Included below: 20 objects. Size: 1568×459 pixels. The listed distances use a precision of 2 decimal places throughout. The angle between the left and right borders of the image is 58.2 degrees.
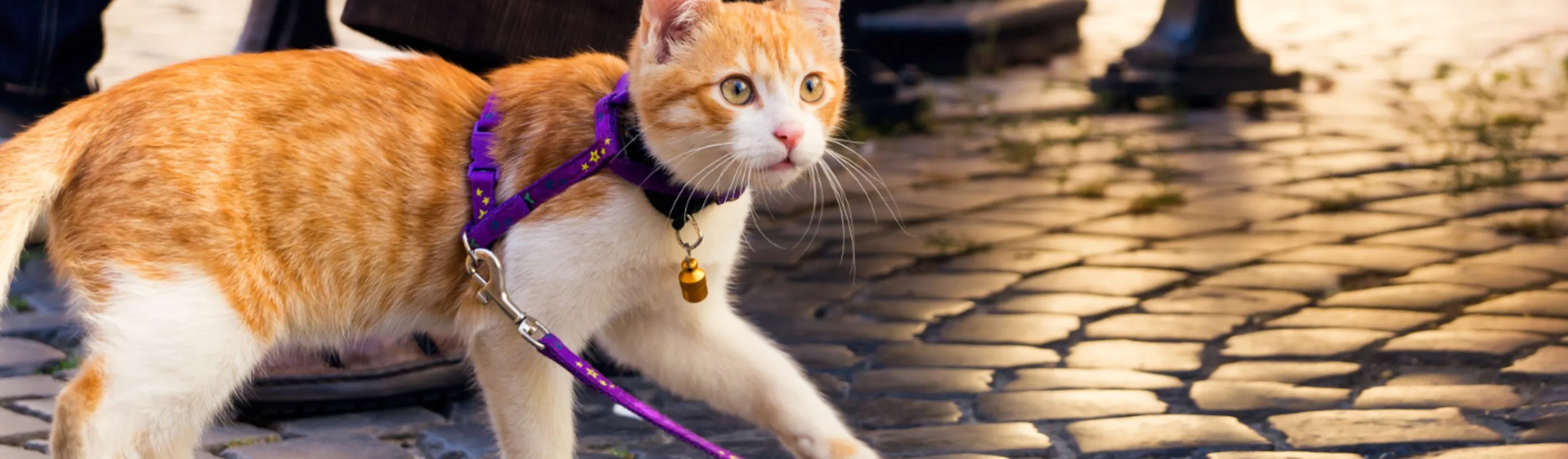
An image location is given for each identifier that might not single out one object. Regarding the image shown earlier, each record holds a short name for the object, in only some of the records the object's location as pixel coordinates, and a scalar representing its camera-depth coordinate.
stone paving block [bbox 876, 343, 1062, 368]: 3.73
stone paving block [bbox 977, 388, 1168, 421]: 3.32
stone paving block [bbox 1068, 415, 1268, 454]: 3.10
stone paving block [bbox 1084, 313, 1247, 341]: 3.93
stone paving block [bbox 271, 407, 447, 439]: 3.29
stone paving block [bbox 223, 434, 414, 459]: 3.11
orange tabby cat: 2.29
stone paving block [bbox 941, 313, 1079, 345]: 3.94
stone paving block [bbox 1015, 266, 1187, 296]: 4.40
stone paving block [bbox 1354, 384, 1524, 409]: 3.31
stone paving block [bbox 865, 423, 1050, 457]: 3.10
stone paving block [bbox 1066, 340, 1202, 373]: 3.68
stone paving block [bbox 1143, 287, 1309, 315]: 4.17
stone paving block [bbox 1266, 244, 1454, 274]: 4.55
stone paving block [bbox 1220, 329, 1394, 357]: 3.76
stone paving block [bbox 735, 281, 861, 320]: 4.24
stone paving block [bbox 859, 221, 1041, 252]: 4.92
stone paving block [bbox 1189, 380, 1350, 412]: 3.35
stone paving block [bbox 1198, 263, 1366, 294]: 4.38
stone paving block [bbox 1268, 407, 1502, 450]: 3.09
